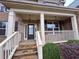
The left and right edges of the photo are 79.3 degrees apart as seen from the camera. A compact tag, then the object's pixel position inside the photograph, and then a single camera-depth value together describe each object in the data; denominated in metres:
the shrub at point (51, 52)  2.36
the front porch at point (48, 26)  4.01
